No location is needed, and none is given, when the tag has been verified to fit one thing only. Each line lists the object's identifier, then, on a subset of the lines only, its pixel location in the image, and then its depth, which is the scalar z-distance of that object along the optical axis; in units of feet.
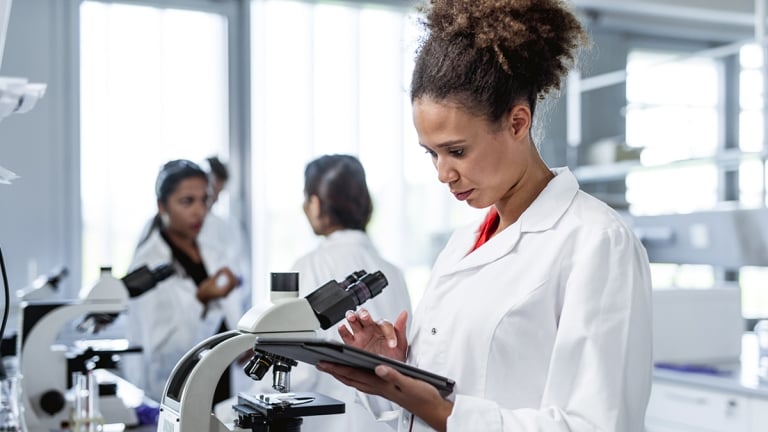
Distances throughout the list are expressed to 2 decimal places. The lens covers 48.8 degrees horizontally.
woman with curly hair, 3.78
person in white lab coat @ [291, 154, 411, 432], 8.10
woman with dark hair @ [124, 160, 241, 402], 12.21
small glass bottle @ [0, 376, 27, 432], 5.20
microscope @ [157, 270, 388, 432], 4.10
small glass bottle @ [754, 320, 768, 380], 10.30
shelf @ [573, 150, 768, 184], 11.93
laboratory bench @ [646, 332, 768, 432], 9.12
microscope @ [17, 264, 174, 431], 7.22
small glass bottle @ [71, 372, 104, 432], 6.11
